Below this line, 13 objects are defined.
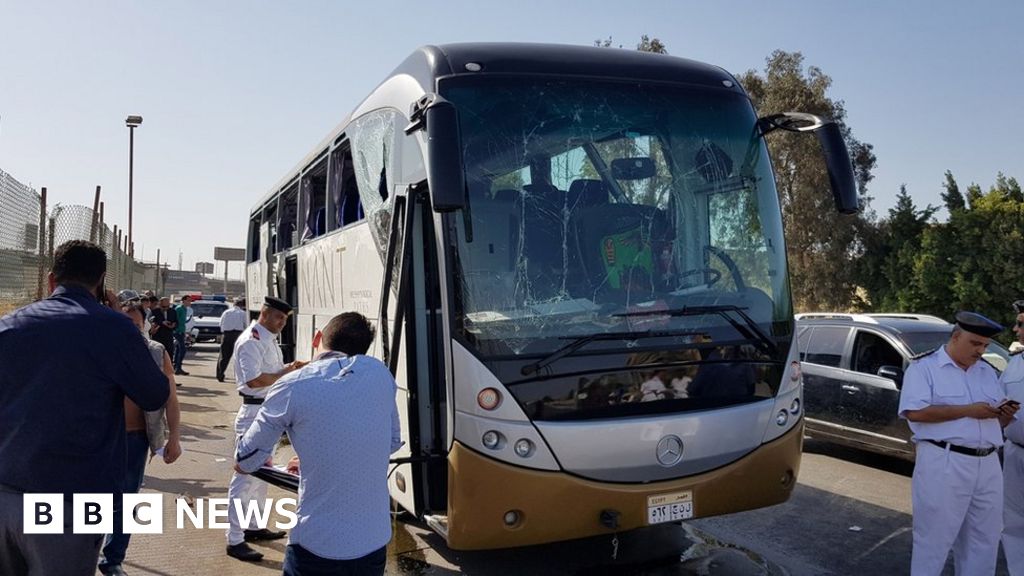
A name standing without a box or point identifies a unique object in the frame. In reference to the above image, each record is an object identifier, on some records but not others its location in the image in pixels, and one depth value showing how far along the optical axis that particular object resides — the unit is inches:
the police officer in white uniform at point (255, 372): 242.2
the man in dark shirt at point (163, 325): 636.1
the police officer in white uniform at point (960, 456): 192.1
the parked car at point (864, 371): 343.9
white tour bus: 183.9
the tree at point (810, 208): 1342.3
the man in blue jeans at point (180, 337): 781.3
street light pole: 1122.5
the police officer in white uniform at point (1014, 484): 207.8
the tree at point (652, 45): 1401.2
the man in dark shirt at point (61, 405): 128.6
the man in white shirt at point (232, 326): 680.4
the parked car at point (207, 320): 1145.4
